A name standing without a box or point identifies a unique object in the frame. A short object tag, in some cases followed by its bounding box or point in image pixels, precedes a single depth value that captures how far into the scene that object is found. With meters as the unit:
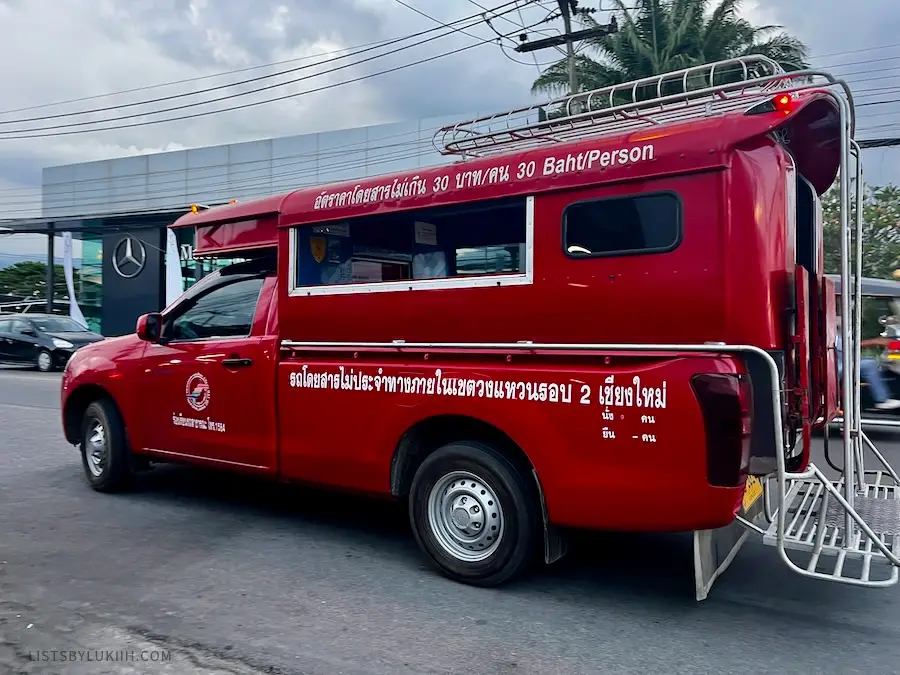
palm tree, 19.12
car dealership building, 24.73
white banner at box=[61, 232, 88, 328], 30.86
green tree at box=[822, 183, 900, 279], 18.14
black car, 20.05
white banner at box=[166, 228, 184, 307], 26.91
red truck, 3.80
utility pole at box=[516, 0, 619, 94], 17.77
